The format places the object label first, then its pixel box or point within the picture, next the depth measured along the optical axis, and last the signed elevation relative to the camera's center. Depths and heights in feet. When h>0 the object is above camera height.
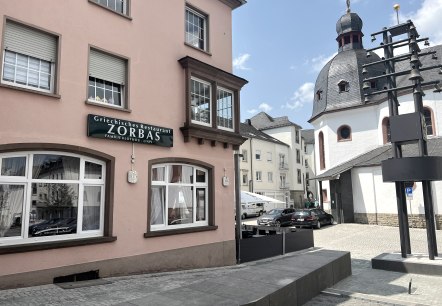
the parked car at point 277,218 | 90.58 -3.30
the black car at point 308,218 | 83.56 -3.19
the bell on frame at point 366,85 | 42.57 +14.22
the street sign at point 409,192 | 80.37 +2.40
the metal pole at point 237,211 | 40.24 -0.63
